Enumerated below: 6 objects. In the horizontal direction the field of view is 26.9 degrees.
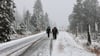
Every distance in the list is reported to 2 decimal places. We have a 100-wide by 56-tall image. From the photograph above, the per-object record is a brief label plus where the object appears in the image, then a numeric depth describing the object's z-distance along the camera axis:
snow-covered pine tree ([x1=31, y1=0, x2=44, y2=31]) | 79.81
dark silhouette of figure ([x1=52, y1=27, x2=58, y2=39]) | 30.22
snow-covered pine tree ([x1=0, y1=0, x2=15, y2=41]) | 26.44
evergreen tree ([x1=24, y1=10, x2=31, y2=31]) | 81.72
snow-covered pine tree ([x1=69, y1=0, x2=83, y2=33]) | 61.86
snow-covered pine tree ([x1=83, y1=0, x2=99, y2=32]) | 58.09
